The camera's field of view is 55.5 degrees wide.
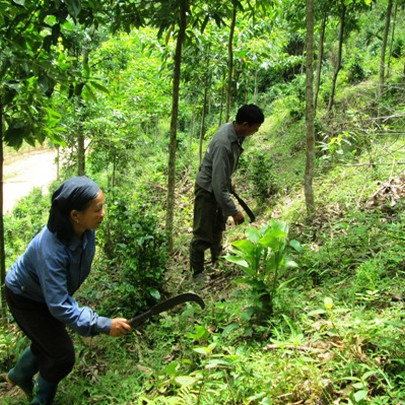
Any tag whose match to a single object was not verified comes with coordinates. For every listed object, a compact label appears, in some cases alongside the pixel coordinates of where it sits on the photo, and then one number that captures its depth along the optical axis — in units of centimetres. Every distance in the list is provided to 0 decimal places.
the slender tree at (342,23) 723
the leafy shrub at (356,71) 1188
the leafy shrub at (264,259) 266
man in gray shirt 386
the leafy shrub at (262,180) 665
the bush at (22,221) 1256
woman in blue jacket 224
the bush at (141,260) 354
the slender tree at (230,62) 524
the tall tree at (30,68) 258
